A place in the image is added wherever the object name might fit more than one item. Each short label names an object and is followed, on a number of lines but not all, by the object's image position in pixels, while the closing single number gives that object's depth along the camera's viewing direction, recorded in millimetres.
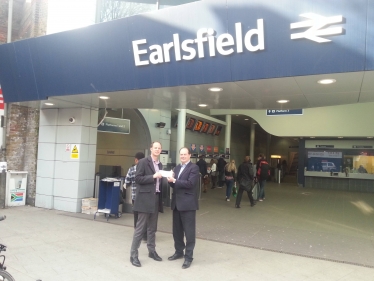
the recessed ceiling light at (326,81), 5355
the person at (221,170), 15977
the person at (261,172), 11383
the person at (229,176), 11484
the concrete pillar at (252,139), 22797
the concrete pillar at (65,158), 8719
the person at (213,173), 15641
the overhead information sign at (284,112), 12245
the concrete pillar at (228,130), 19830
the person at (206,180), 14491
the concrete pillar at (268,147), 27575
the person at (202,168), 14385
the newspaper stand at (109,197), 7863
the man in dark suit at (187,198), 4785
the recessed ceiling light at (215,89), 6355
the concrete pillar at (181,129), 13516
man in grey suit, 4836
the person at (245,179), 9953
